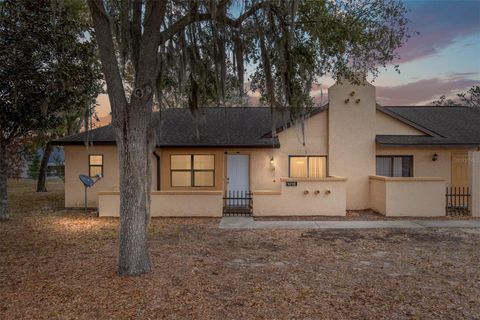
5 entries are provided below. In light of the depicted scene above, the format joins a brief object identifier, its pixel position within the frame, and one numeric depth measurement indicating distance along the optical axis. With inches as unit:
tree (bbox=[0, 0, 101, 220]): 419.8
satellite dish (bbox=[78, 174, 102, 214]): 534.8
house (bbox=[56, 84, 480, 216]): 592.4
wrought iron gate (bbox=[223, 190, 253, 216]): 539.6
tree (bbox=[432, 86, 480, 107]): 1094.4
